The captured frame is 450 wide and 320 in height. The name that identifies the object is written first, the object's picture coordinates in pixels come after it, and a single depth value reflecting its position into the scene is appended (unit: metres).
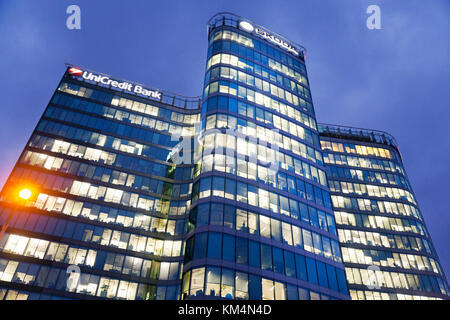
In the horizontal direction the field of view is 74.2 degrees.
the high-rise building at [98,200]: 44.81
